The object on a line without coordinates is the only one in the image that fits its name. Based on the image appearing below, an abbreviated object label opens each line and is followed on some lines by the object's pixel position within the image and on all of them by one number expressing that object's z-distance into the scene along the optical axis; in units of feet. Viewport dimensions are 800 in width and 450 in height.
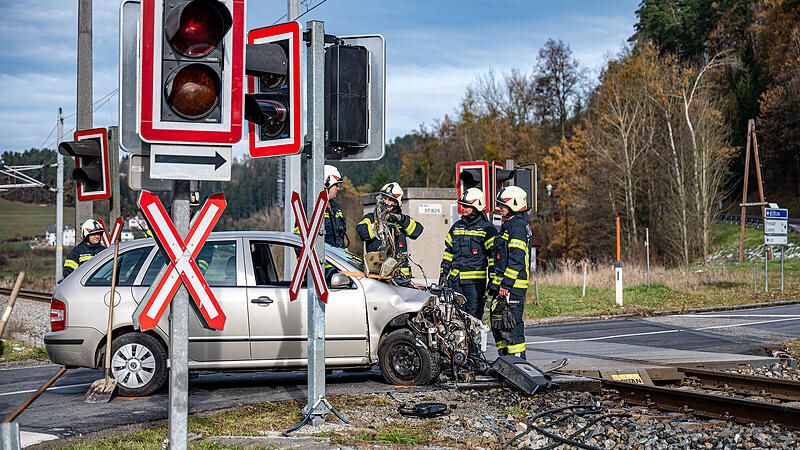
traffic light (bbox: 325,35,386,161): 24.68
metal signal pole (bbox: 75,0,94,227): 50.98
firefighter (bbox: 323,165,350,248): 37.35
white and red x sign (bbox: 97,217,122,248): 38.07
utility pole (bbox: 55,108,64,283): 107.45
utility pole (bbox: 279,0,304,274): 42.50
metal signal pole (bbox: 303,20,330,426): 23.95
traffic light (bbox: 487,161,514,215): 45.24
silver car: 29.55
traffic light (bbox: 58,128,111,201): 29.68
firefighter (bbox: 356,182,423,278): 35.94
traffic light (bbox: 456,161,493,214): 44.47
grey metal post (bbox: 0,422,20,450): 13.75
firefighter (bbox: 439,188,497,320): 34.65
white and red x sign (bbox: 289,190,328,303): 23.54
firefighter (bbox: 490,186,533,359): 31.86
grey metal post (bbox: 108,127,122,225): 31.06
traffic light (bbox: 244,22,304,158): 19.75
